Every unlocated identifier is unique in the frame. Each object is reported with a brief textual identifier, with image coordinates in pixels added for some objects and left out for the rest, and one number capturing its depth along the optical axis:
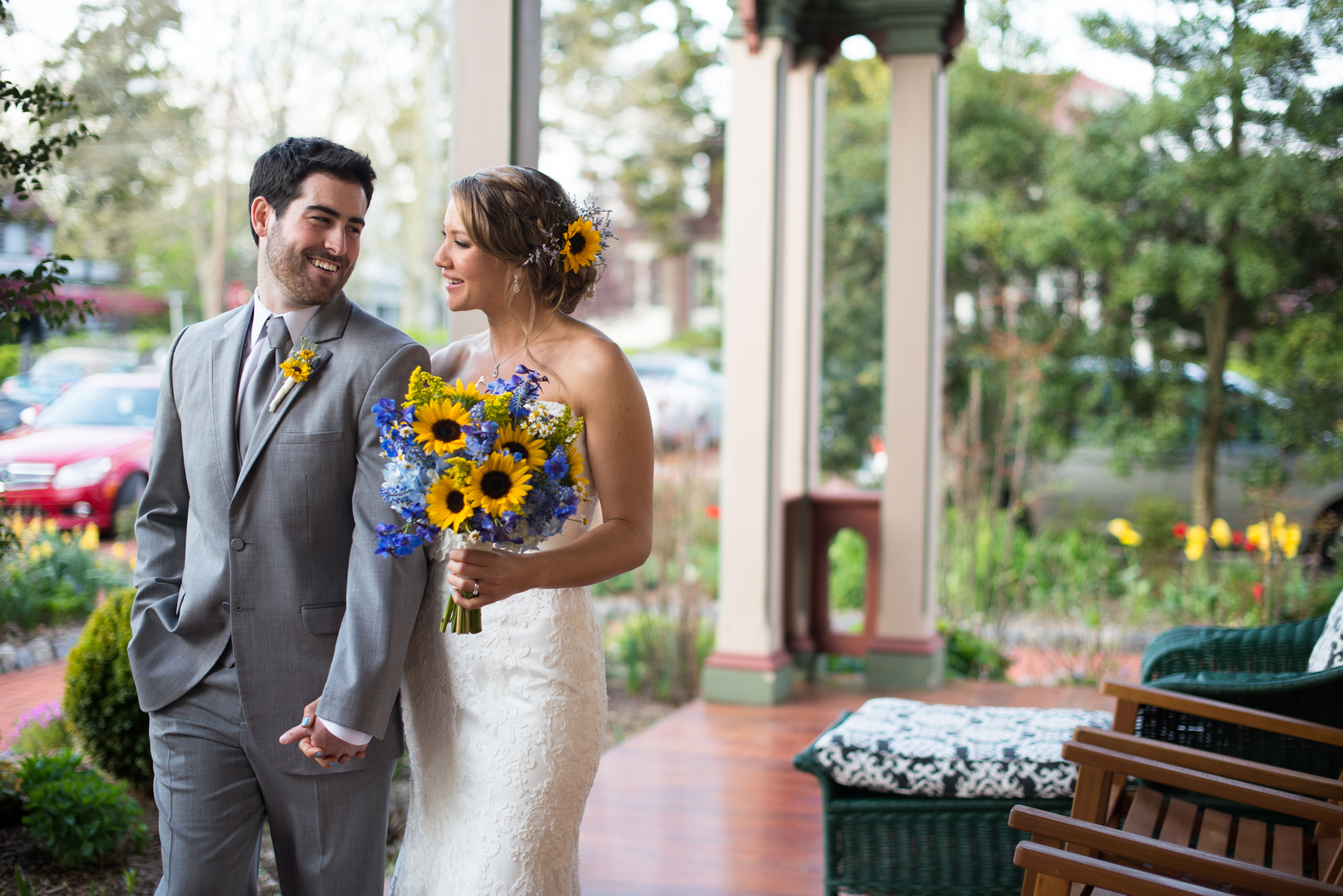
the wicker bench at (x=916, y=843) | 2.71
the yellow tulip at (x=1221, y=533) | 5.73
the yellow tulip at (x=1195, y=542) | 5.76
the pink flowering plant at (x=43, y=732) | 2.35
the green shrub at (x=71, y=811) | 2.27
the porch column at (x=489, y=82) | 2.59
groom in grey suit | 1.74
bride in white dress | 1.81
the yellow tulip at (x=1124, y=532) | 6.01
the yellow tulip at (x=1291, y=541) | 5.38
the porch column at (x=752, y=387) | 4.93
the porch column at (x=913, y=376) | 5.11
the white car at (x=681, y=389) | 6.05
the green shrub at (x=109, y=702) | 2.52
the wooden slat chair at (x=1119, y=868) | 1.68
